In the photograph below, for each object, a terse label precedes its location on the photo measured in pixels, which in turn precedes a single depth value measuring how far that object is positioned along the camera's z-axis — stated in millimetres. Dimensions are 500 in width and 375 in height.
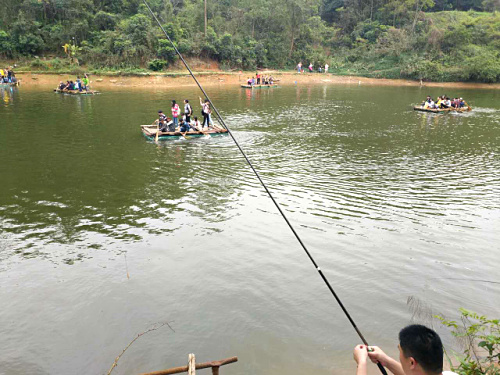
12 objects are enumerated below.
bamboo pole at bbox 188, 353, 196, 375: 3692
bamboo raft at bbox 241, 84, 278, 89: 41194
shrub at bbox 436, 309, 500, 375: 4176
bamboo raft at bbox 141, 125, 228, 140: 17969
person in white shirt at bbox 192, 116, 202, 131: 19078
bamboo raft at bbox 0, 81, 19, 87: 35750
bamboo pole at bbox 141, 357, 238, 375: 3826
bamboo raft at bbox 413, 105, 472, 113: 26792
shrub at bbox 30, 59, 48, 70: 42156
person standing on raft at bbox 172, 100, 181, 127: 18922
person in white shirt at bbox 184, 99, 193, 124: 18891
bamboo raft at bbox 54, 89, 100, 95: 31656
